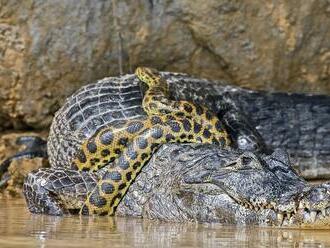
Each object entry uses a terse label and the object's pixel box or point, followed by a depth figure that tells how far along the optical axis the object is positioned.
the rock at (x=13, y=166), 16.72
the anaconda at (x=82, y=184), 12.12
